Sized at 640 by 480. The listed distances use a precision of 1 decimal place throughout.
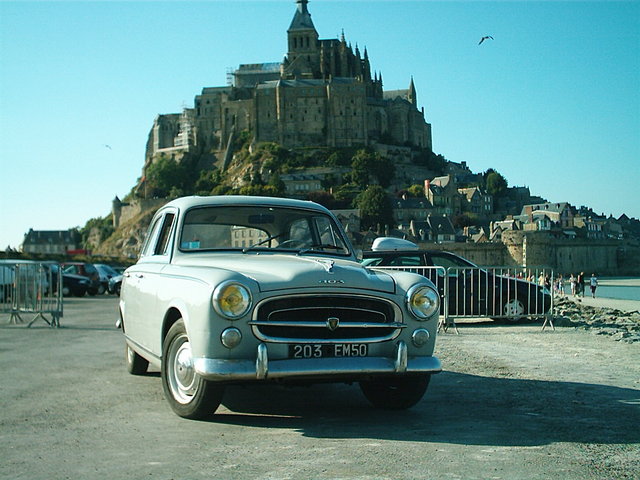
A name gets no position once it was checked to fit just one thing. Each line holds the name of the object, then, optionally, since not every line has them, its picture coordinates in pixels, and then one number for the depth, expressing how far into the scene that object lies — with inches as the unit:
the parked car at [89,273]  1341.0
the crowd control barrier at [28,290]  637.3
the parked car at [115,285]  1400.1
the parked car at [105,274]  1482.5
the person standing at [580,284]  2363.2
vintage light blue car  210.4
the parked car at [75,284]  1293.1
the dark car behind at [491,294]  586.9
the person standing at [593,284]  2380.2
